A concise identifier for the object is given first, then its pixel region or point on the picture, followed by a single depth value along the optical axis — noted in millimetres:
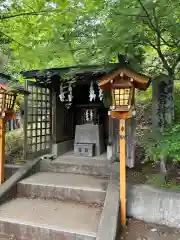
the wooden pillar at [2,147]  4414
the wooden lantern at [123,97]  3449
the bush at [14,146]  5793
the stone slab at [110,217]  2872
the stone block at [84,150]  6029
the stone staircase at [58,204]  3141
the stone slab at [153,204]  3584
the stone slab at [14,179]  4023
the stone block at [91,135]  6250
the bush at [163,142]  3423
